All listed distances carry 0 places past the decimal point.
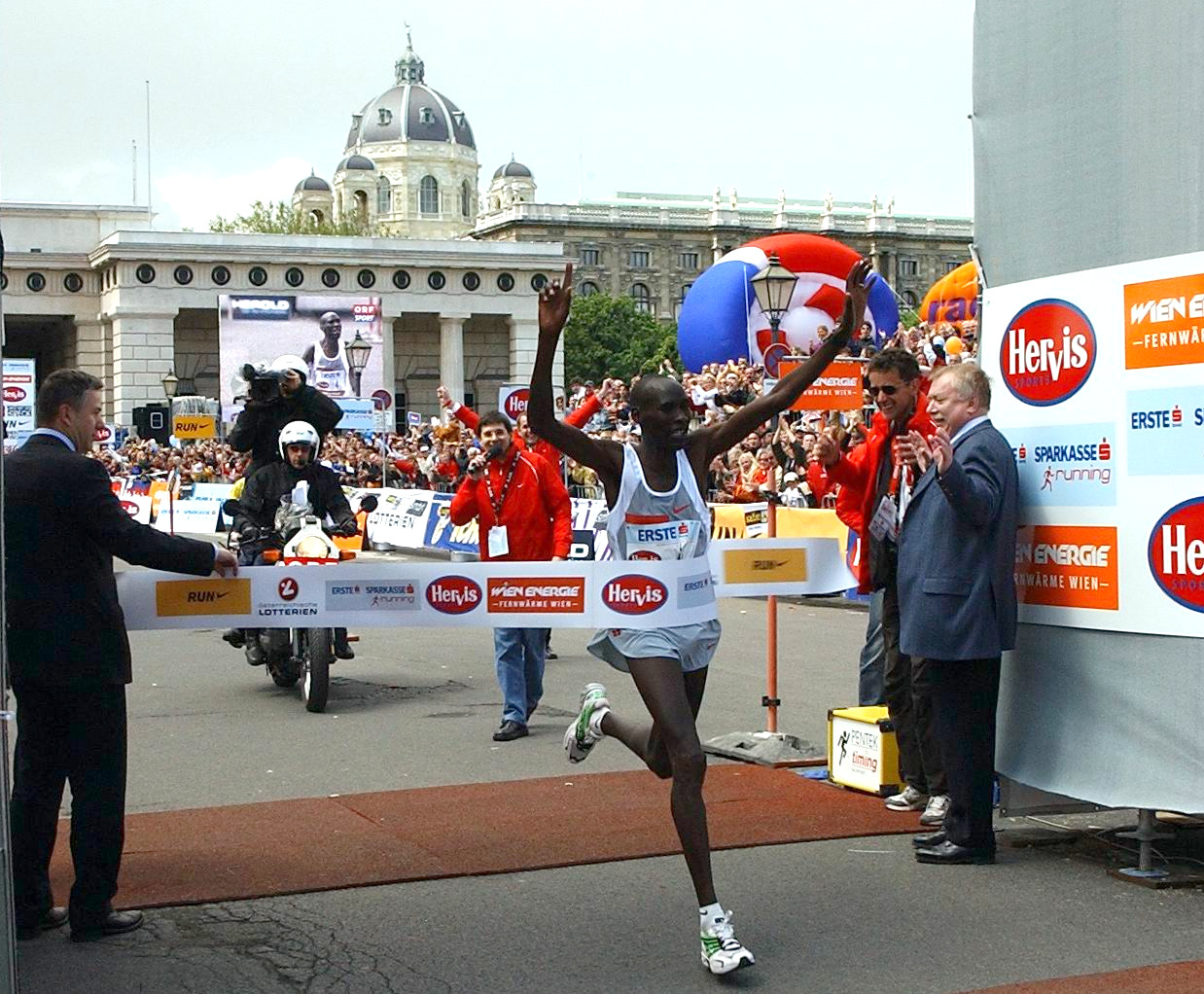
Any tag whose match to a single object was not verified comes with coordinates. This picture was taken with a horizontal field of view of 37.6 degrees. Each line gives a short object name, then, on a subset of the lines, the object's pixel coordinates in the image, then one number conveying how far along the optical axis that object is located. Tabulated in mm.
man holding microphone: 11273
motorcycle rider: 12438
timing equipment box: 8539
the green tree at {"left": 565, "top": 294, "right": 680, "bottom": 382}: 122500
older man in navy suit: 7070
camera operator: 12703
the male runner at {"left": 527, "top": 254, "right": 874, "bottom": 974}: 5840
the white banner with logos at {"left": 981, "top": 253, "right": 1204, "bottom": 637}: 6602
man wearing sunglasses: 7945
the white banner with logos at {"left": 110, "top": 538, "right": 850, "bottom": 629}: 6980
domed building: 183500
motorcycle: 11969
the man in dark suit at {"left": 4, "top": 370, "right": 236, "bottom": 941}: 6160
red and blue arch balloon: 28672
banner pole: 9953
